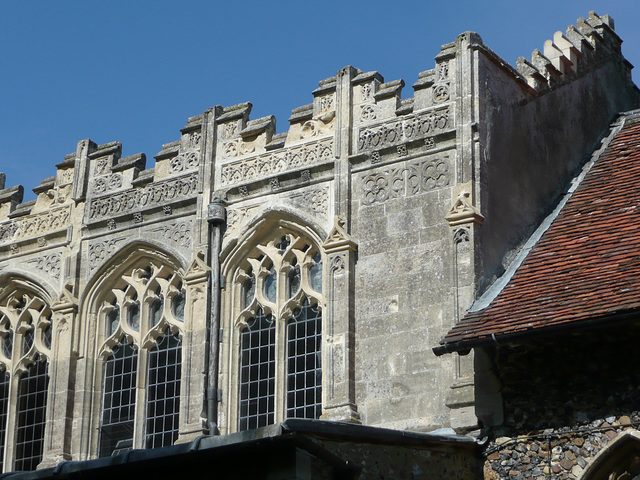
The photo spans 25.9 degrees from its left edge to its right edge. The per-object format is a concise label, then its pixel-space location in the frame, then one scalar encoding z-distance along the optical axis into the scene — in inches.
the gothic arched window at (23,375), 861.2
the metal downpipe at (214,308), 783.7
